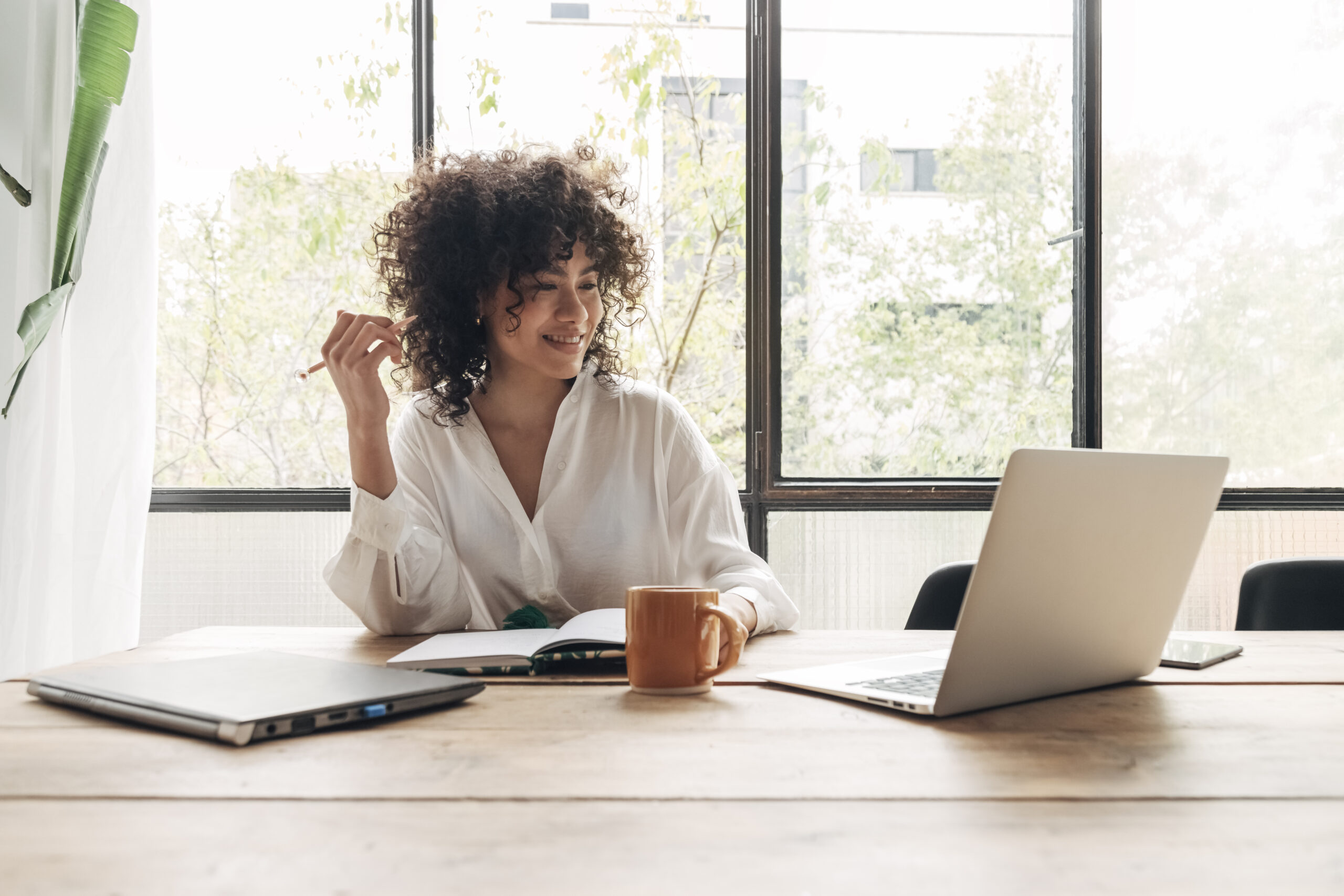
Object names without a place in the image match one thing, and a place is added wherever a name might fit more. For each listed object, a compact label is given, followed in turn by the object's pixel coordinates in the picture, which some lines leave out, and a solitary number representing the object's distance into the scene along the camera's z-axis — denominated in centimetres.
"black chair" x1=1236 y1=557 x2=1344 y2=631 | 173
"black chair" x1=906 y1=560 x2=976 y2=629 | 177
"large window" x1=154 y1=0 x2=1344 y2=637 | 256
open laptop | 78
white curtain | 213
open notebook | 107
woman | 151
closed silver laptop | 80
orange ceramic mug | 95
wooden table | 53
